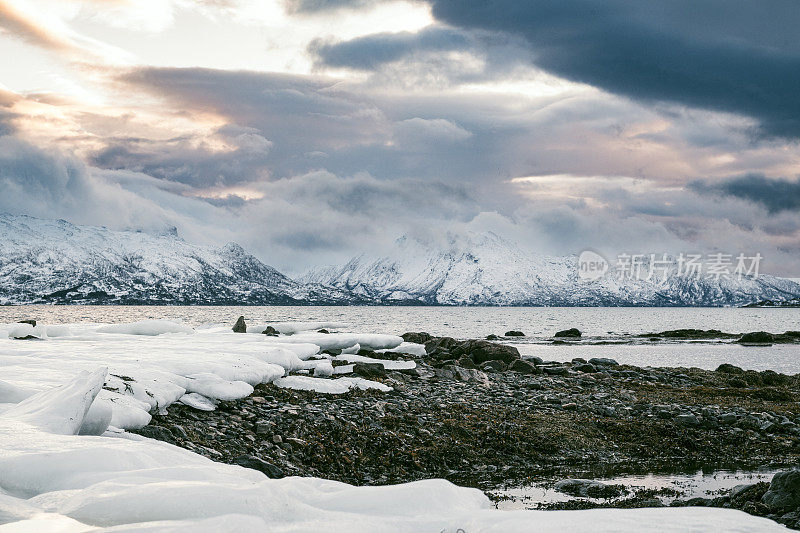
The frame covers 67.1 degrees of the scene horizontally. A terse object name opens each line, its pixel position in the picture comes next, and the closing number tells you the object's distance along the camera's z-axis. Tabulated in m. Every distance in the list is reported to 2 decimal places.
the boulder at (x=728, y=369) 37.91
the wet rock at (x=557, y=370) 31.00
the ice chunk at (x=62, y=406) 8.29
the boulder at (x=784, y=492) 8.86
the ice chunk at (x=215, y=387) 15.27
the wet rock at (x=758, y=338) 74.50
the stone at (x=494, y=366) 30.80
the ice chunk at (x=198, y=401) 14.50
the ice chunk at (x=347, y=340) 30.74
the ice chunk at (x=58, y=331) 27.62
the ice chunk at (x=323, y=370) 22.41
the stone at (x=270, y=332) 39.53
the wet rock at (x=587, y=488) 11.77
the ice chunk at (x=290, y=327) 42.46
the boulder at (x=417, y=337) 43.73
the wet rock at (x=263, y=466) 10.61
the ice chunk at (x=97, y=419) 9.28
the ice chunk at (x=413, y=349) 33.56
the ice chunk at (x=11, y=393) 10.42
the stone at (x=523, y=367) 30.84
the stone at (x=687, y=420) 18.45
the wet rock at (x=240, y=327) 40.16
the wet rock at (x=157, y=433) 11.33
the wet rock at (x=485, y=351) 33.88
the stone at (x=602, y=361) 38.09
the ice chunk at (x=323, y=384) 19.17
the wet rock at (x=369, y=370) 23.17
